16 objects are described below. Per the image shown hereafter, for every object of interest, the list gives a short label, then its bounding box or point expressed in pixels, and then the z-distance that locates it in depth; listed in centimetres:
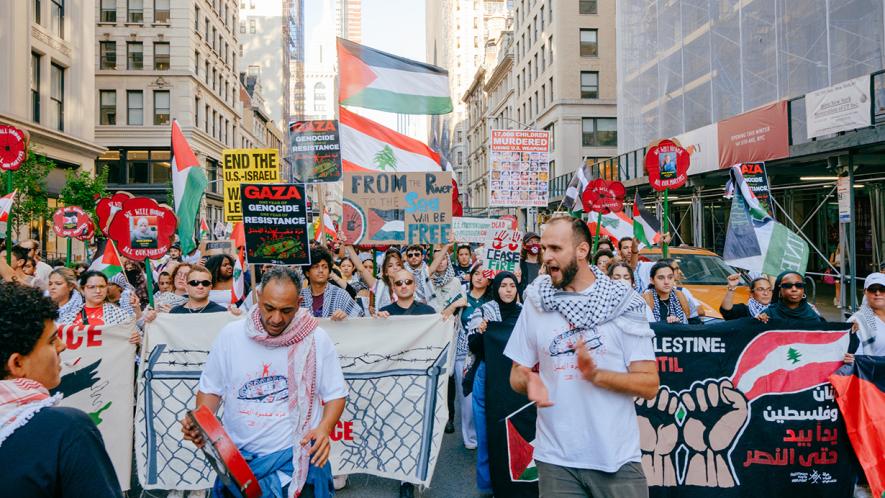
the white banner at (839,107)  1287
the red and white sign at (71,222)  1348
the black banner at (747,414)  470
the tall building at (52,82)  2439
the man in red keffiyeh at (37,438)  165
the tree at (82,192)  2430
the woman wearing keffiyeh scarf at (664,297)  626
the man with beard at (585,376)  291
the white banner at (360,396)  518
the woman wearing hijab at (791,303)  564
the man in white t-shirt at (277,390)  317
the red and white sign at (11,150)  927
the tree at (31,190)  1873
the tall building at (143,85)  4281
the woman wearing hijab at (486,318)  543
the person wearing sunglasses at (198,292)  575
